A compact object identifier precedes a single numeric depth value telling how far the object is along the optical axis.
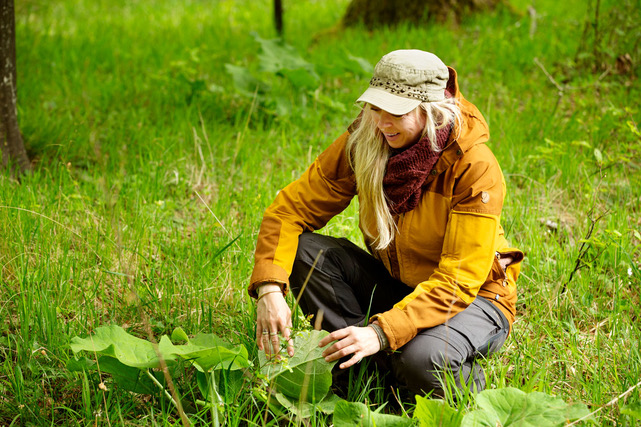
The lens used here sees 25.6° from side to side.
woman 3.47
